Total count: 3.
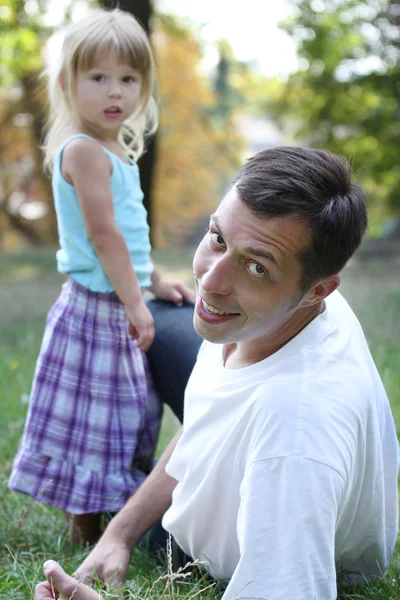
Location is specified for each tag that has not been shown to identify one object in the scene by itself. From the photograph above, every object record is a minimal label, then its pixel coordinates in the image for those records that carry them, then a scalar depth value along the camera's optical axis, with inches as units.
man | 59.1
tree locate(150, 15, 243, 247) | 760.3
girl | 103.0
